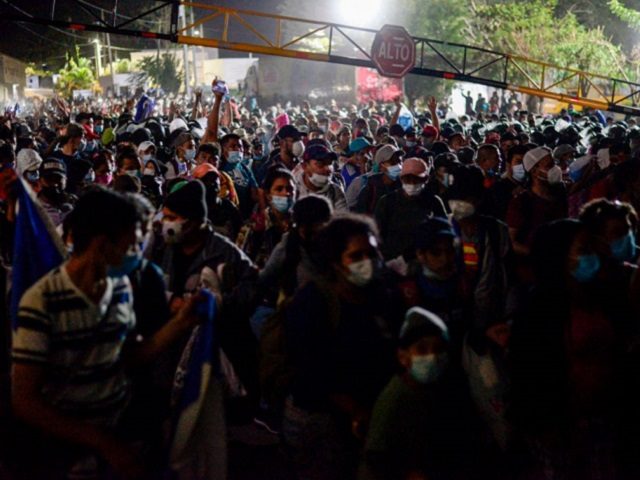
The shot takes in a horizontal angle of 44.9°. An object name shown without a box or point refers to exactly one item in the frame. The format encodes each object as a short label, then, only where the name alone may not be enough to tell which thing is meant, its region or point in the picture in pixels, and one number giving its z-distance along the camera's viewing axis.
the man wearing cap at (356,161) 10.38
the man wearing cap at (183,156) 9.73
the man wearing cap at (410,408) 3.39
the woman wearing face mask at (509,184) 7.57
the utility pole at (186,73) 41.38
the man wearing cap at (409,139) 12.57
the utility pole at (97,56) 59.21
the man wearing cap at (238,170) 8.43
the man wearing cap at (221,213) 6.42
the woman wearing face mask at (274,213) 5.88
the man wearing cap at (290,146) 9.30
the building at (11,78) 52.42
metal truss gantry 16.45
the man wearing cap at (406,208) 6.40
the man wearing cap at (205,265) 4.45
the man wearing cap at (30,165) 7.78
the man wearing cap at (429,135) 13.52
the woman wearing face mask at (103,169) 8.34
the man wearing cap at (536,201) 6.03
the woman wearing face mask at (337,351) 3.52
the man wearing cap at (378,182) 7.71
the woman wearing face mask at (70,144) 9.90
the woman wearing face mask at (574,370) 3.42
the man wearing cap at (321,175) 7.01
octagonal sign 16.94
